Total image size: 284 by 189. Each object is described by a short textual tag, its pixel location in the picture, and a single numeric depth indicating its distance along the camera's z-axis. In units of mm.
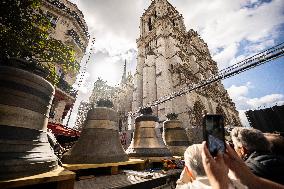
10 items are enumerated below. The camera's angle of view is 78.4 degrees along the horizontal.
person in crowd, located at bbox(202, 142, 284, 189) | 1371
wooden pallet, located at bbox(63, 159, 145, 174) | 3165
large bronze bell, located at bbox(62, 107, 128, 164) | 3715
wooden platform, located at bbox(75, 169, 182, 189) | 2934
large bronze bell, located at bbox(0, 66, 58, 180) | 2049
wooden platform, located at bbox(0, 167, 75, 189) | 1830
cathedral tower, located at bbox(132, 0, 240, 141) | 20484
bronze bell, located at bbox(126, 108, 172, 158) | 5656
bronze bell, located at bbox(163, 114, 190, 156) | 7986
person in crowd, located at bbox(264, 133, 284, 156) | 3215
